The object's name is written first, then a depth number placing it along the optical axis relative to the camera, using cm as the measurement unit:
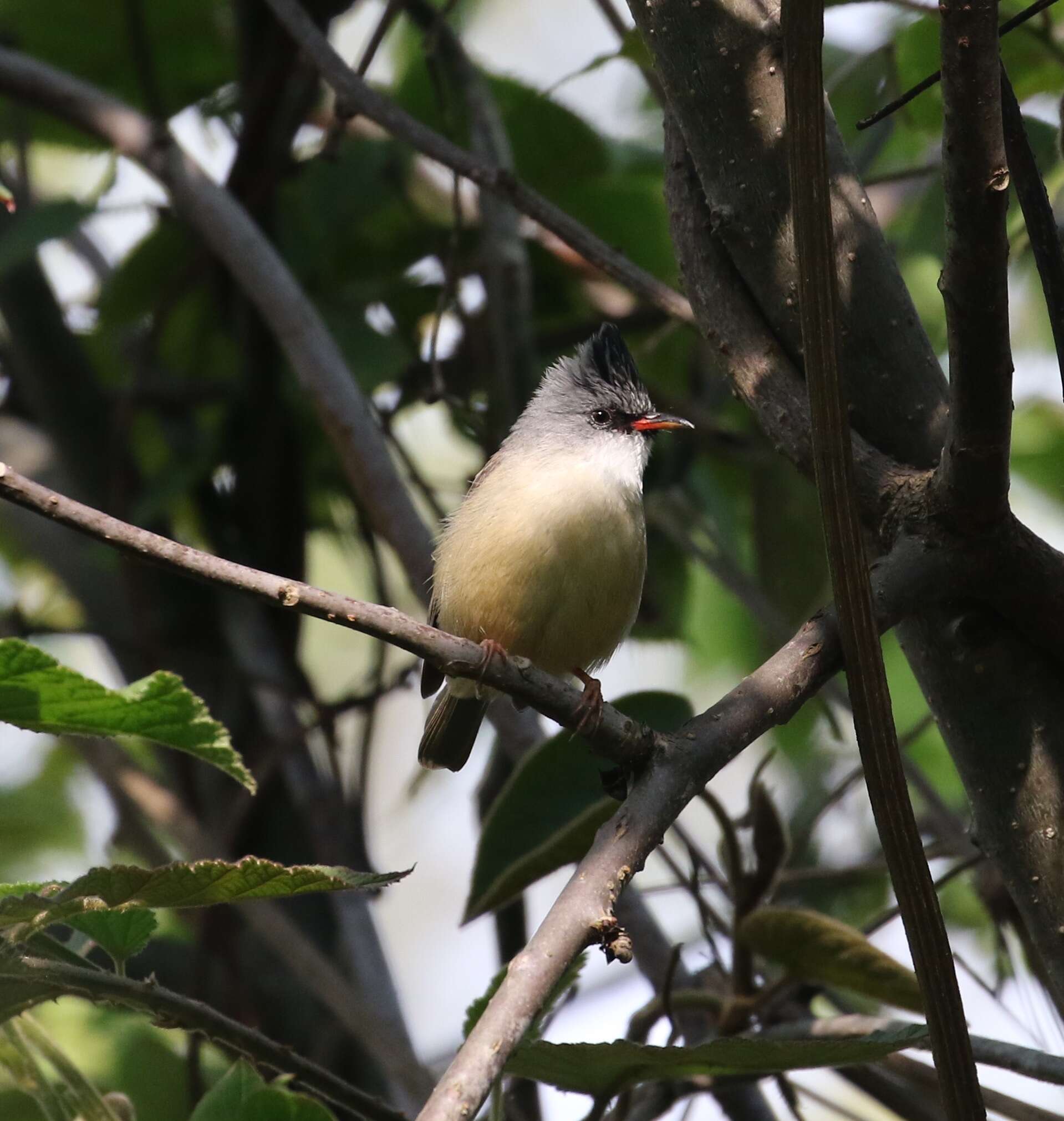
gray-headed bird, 566
